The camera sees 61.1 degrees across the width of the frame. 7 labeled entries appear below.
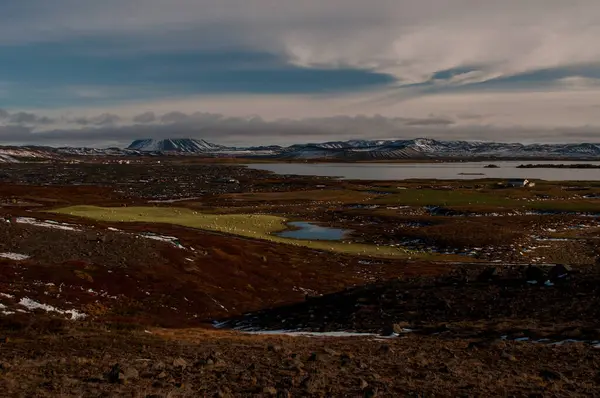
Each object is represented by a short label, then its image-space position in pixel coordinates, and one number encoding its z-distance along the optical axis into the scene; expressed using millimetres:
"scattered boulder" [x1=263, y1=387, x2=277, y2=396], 14617
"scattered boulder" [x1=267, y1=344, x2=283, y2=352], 20141
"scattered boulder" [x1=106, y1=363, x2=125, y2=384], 15135
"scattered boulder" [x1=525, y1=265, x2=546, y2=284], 32909
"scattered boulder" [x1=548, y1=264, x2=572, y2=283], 32469
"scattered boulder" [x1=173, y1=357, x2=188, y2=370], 17000
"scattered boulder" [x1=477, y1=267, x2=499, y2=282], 34794
